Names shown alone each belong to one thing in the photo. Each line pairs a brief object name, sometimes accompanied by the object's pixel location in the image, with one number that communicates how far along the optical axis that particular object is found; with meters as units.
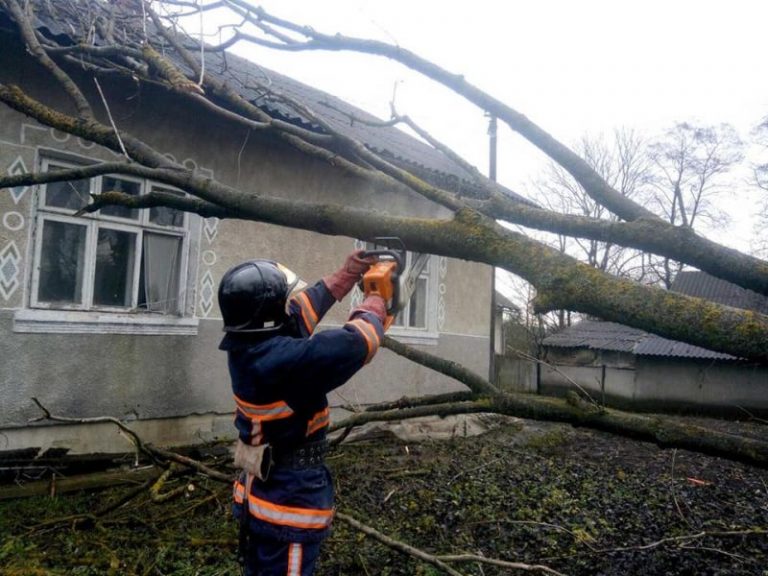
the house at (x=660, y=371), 14.02
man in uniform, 2.17
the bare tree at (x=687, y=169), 26.48
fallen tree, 1.78
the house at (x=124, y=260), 4.78
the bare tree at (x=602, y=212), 26.91
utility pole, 10.28
